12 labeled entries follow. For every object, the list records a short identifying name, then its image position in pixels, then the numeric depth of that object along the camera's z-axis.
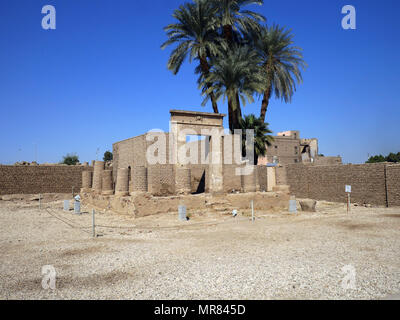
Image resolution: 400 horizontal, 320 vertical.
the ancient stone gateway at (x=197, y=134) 15.64
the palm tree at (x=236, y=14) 21.27
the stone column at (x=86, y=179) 22.48
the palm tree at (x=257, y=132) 21.10
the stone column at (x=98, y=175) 19.97
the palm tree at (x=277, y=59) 22.41
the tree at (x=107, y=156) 70.34
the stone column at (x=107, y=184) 18.01
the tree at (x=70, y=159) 54.61
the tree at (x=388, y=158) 49.57
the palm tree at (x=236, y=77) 19.95
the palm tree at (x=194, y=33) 20.84
